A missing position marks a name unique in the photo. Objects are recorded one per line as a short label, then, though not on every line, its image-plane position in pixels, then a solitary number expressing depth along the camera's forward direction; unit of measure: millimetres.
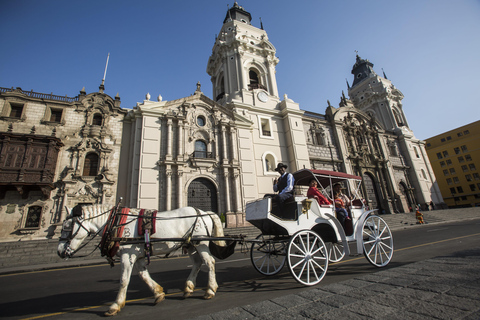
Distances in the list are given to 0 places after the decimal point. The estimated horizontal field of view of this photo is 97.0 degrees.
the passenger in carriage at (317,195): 5531
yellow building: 46125
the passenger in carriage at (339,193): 6105
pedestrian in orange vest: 19500
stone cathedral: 14344
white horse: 3703
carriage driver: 5045
